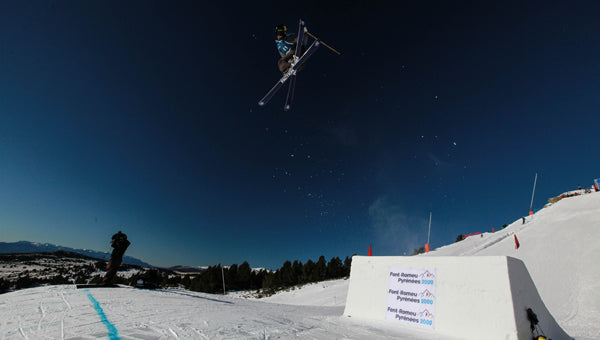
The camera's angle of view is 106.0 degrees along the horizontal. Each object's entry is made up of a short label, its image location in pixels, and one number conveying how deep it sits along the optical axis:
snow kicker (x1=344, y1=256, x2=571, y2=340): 5.00
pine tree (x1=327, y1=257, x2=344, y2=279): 52.36
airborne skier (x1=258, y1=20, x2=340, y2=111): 9.72
